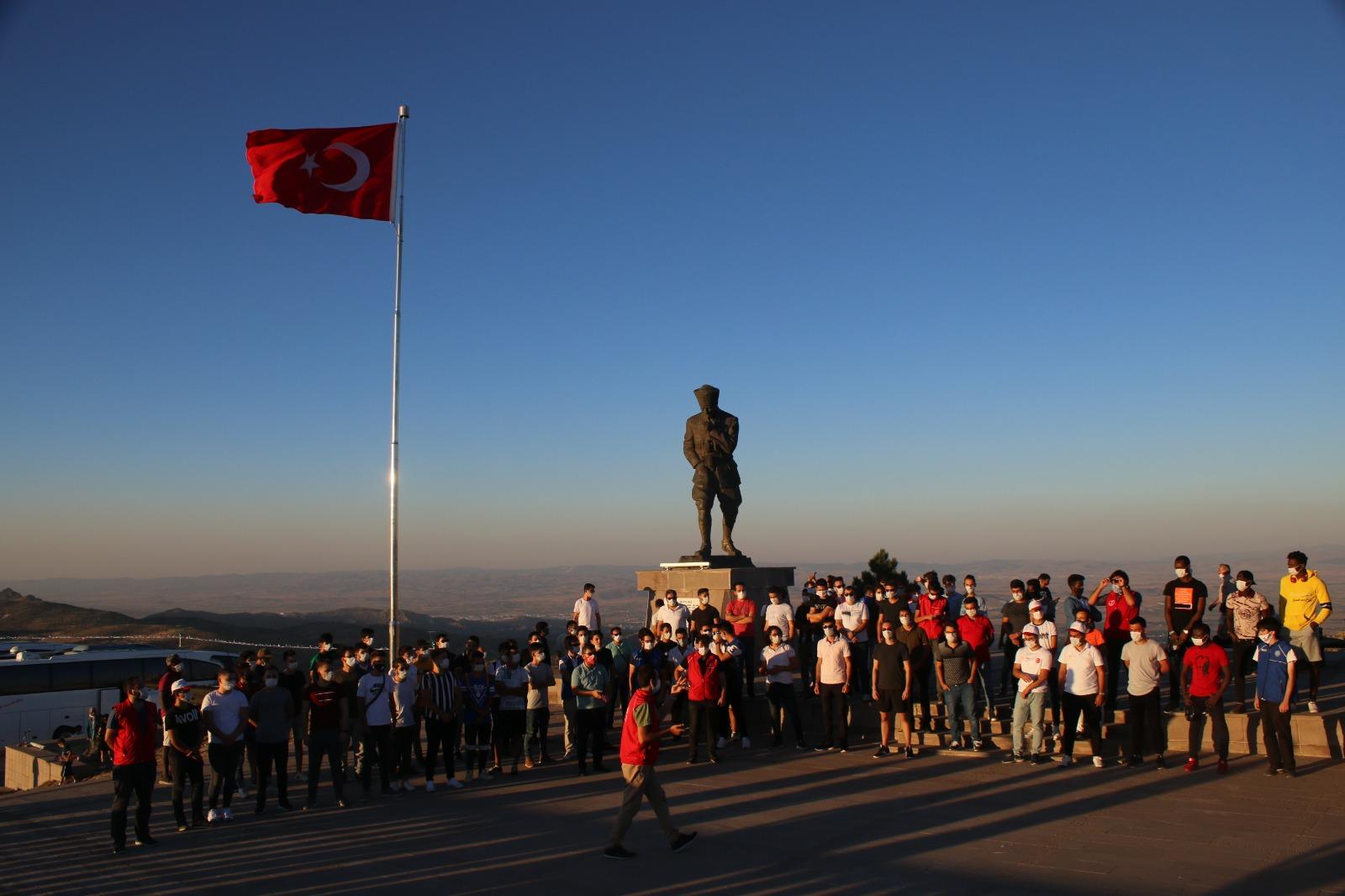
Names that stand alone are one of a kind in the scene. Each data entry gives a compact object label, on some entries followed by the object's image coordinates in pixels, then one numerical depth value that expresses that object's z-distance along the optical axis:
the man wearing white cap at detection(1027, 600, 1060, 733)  11.45
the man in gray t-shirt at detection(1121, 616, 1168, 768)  10.76
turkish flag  15.41
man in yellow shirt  11.48
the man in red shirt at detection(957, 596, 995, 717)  12.03
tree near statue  26.09
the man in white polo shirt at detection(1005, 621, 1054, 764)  10.98
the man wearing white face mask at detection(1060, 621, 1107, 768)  10.98
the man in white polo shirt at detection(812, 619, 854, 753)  12.41
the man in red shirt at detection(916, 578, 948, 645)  12.49
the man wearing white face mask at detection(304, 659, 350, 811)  10.77
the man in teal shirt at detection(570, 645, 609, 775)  11.73
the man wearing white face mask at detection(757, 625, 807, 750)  12.70
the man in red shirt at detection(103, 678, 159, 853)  9.30
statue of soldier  19.38
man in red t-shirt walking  8.17
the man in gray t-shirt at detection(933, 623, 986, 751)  11.52
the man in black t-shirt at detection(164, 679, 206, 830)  9.98
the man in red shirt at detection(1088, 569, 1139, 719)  12.27
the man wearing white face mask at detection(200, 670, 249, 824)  10.35
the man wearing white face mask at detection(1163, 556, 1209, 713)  12.28
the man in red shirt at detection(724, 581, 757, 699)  14.46
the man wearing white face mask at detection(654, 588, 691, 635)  15.34
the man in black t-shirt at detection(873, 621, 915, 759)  11.97
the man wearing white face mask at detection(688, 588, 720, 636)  14.75
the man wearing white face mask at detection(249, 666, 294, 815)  10.71
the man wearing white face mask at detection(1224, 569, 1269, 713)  11.59
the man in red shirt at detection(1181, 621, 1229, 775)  10.51
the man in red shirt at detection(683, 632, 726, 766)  12.35
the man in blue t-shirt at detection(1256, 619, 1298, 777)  9.95
